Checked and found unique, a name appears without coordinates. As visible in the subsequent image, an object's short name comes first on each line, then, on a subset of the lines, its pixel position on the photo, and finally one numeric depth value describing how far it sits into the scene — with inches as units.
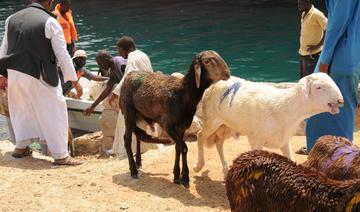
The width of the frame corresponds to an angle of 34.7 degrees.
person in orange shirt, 469.7
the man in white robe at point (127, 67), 297.7
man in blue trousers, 238.5
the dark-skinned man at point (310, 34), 398.3
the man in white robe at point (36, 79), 280.8
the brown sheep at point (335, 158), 180.3
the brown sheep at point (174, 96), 249.3
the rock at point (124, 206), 236.0
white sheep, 230.8
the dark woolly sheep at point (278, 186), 147.2
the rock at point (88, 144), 414.0
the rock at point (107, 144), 395.5
